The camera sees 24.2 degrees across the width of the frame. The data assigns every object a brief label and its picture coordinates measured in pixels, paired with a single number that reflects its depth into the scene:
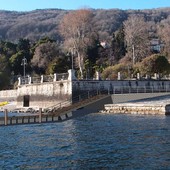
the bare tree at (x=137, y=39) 80.69
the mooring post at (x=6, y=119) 30.16
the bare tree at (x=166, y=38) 86.56
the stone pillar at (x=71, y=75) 51.25
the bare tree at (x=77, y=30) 77.69
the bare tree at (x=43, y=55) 87.94
